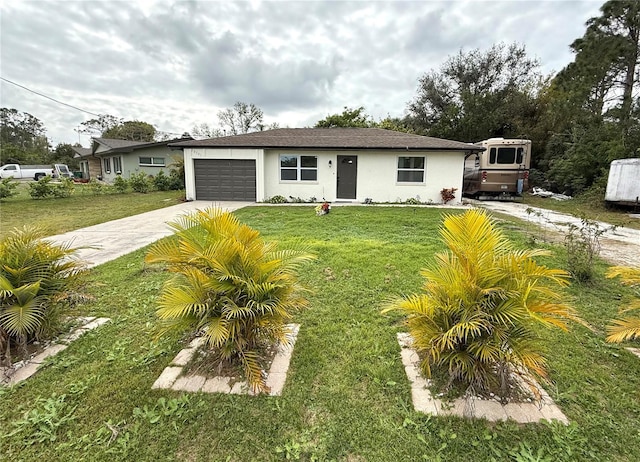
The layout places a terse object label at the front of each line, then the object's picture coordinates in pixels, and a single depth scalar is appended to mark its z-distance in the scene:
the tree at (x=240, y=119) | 36.78
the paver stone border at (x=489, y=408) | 1.98
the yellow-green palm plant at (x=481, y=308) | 1.86
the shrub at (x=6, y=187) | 12.82
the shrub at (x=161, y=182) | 18.12
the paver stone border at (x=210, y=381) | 2.22
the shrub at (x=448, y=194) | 12.89
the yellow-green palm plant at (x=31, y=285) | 2.39
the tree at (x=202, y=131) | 38.72
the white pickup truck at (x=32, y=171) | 27.82
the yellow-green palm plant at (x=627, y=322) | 2.47
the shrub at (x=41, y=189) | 13.47
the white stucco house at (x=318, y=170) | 12.94
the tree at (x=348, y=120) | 27.06
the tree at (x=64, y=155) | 39.55
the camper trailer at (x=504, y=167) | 13.81
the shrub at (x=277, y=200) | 13.09
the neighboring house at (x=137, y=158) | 22.39
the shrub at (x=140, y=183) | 16.78
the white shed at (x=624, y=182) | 10.18
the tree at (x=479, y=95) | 20.03
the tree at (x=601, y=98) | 12.51
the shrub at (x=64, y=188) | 14.31
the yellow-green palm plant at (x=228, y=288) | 2.11
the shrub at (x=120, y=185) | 16.39
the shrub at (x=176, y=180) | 18.45
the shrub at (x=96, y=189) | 16.31
